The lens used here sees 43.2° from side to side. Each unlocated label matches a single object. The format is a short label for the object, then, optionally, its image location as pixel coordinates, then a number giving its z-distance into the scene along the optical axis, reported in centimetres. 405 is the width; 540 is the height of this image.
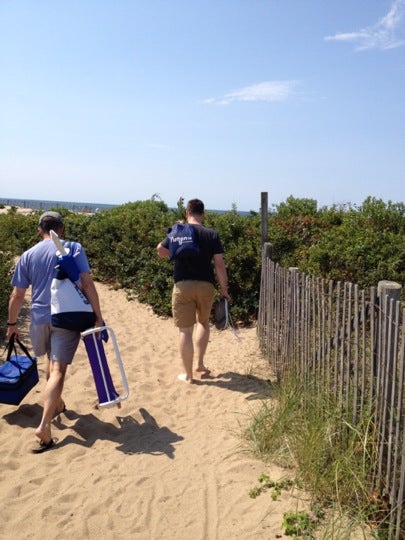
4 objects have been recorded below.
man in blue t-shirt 404
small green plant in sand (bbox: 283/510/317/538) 283
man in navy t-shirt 527
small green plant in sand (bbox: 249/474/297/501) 325
